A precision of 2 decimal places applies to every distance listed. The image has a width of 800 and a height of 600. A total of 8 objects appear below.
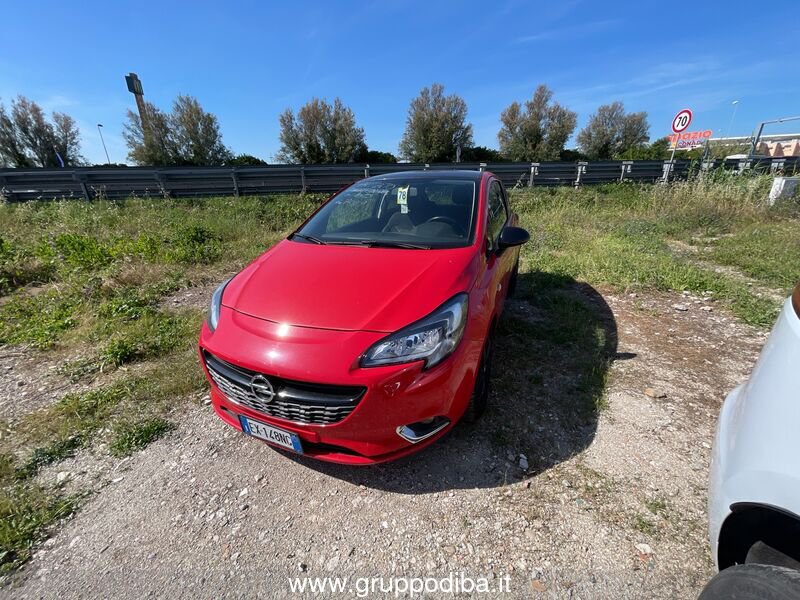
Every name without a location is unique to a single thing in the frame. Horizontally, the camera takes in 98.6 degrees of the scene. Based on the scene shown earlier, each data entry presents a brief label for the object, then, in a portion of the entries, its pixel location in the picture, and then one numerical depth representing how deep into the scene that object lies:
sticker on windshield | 3.02
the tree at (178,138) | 26.83
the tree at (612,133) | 38.62
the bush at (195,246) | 5.77
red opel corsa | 1.62
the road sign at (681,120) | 10.33
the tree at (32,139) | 27.02
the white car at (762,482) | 0.92
